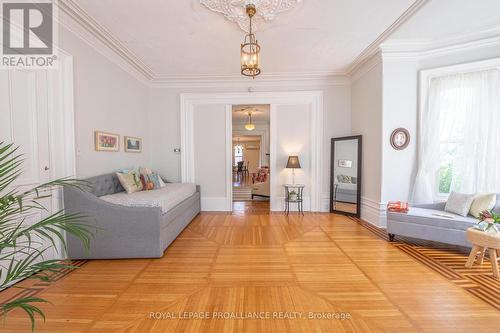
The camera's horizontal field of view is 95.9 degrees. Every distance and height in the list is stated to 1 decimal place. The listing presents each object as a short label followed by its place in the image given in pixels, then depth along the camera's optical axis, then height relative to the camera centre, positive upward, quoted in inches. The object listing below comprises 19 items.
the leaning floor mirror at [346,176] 185.2 -14.4
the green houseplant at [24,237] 50.9 -24.8
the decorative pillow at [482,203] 117.9 -23.4
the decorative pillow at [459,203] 124.1 -24.9
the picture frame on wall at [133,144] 172.6 +11.7
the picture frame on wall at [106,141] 138.9 +11.7
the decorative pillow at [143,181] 157.9 -16.0
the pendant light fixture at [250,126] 349.7 +51.6
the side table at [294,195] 200.7 -32.4
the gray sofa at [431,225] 116.4 -35.9
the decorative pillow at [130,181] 145.0 -14.8
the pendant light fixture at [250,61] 98.2 +43.2
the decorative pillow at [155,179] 165.2 -15.1
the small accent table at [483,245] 97.2 -38.0
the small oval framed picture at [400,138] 154.6 +14.5
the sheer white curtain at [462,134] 135.3 +16.2
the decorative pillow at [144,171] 169.9 -9.3
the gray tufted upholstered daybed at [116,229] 110.7 -34.8
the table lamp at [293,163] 195.5 -3.4
